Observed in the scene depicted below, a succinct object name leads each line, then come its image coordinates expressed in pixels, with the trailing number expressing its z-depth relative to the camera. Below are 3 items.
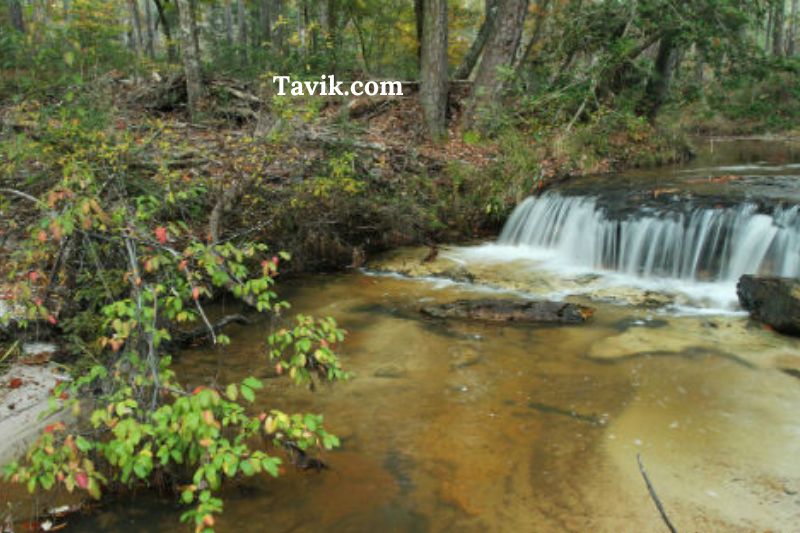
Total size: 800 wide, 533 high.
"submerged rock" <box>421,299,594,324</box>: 6.92
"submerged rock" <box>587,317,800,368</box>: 5.90
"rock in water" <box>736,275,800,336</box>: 6.33
